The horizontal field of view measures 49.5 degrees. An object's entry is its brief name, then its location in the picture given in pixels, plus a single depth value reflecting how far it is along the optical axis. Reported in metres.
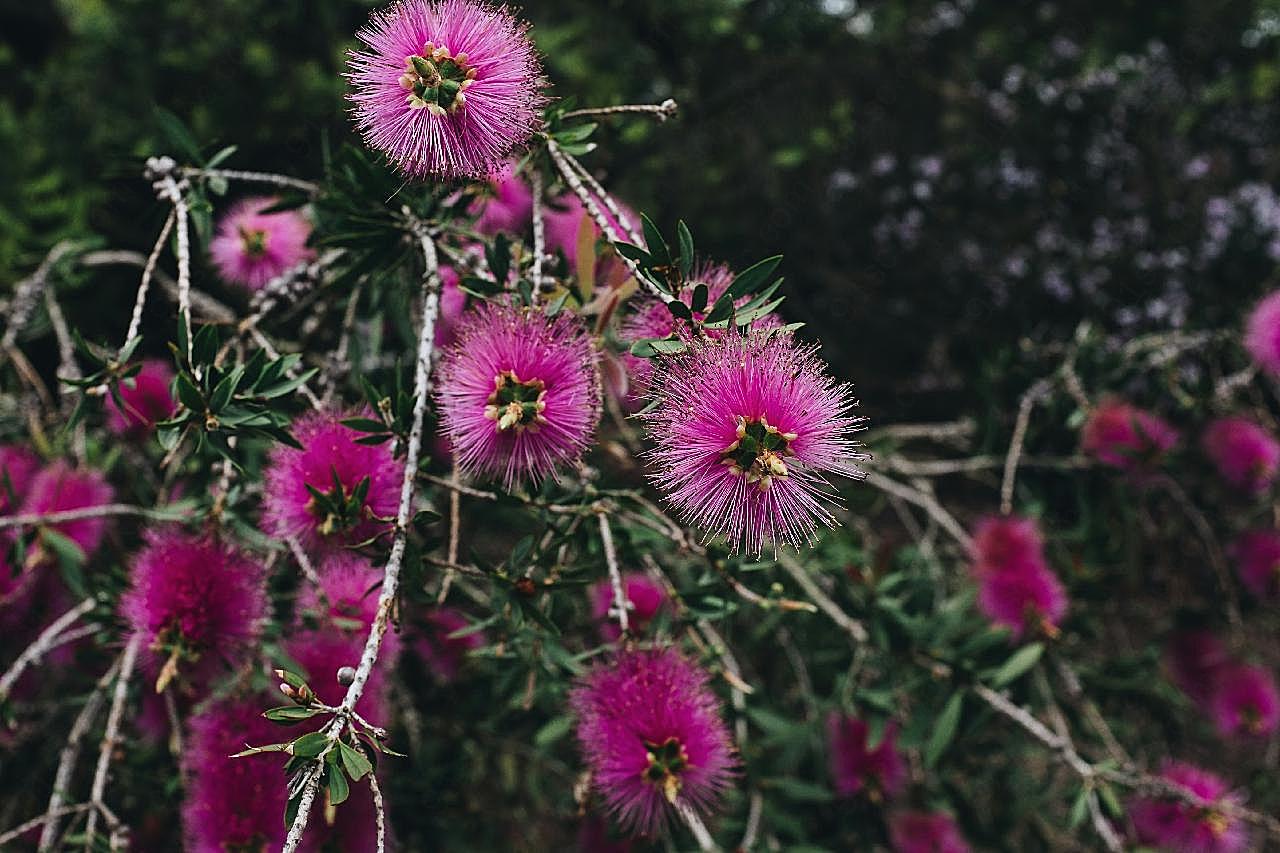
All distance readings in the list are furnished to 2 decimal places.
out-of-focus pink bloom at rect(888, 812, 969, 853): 0.61
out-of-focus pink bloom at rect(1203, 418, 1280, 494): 0.68
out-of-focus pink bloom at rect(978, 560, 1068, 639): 0.60
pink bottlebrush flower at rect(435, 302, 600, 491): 0.40
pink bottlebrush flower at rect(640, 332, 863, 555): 0.37
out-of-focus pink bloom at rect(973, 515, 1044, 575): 0.62
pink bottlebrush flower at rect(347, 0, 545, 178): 0.38
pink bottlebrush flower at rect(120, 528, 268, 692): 0.45
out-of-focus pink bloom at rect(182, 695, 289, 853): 0.44
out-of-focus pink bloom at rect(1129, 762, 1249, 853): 0.58
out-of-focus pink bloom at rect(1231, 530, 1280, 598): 0.69
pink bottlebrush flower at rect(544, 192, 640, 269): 0.54
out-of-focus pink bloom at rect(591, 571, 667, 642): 0.54
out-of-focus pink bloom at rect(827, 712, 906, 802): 0.59
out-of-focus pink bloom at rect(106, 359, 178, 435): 0.55
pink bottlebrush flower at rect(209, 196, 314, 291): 0.55
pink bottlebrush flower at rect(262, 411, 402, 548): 0.42
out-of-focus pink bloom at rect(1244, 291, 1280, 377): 0.64
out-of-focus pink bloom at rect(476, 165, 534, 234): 0.56
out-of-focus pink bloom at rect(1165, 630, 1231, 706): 0.72
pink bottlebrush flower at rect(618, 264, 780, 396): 0.40
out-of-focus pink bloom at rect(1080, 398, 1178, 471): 0.65
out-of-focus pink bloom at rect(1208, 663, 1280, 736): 0.67
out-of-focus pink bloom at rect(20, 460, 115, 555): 0.55
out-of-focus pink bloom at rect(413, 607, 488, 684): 0.61
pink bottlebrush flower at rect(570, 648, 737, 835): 0.43
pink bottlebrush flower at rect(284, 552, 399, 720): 0.46
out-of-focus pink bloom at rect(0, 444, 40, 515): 0.56
